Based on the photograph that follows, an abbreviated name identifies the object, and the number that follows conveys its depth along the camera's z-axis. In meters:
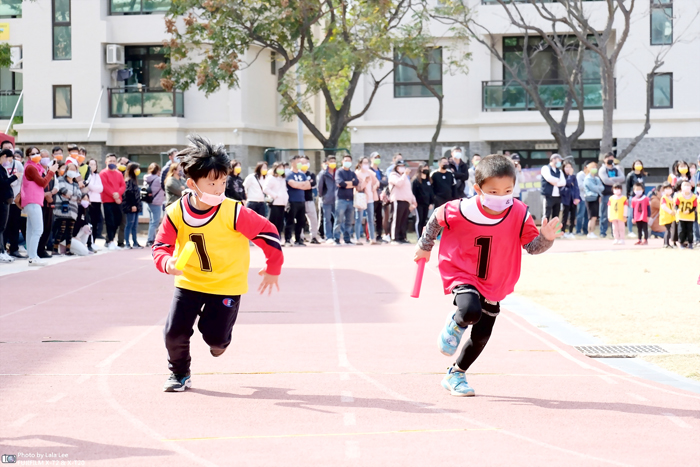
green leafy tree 29.56
